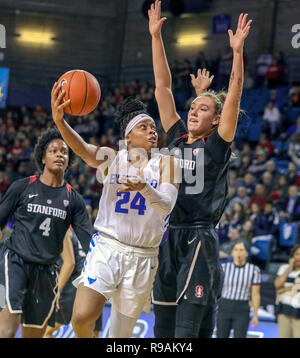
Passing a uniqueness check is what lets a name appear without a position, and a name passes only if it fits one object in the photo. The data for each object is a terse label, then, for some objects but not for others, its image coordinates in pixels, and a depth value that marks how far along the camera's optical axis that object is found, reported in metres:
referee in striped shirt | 7.87
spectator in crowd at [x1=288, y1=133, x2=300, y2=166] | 12.40
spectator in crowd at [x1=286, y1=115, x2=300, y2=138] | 13.74
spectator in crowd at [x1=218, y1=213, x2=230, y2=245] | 10.66
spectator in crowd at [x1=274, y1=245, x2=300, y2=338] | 7.92
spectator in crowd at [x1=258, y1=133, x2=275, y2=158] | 13.33
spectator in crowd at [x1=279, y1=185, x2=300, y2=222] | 11.05
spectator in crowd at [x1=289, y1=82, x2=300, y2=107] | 14.49
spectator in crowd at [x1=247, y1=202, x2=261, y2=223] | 10.99
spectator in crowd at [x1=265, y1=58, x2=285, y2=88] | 15.77
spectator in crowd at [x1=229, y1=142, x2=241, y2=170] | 13.26
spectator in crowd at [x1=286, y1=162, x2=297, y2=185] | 11.66
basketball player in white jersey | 4.00
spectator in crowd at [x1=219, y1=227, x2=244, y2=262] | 9.33
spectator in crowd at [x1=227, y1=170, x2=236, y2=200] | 12.05
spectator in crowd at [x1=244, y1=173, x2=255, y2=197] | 12.20
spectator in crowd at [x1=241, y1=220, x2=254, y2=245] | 10.48
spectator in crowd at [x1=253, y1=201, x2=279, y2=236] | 10.75
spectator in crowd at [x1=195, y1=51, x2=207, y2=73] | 16.57
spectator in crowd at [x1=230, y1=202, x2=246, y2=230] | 10.82
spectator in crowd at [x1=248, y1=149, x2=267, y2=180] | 12.77
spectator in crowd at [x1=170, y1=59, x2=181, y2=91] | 16.89
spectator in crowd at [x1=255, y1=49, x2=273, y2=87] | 16.48
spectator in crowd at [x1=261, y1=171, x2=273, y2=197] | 11.83
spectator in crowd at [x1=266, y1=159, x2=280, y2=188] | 12.17
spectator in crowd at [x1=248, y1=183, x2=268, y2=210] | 11.45
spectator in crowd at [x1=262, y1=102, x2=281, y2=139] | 14.28
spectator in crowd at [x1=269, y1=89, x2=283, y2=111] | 14.92
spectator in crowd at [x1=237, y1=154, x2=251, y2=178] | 12.94
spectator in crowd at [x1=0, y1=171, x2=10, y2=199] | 13.79
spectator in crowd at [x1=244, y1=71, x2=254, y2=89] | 15.55
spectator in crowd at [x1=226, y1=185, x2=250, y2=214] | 11.55
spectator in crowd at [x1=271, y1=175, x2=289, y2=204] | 11.55
